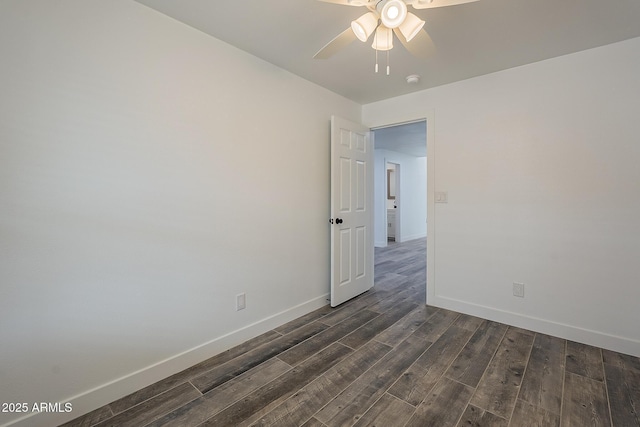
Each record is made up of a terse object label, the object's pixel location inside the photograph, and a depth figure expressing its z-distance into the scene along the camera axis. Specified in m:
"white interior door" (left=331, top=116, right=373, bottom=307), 2.96
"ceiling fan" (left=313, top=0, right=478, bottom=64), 1.30
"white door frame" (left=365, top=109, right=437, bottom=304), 3.01
